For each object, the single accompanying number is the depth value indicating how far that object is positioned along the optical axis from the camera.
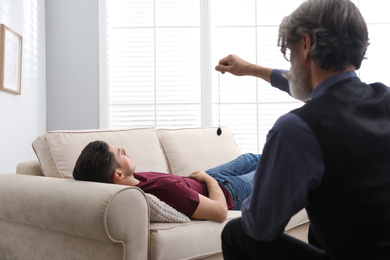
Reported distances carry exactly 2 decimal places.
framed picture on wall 2.97
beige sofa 1.56
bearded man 0.92
